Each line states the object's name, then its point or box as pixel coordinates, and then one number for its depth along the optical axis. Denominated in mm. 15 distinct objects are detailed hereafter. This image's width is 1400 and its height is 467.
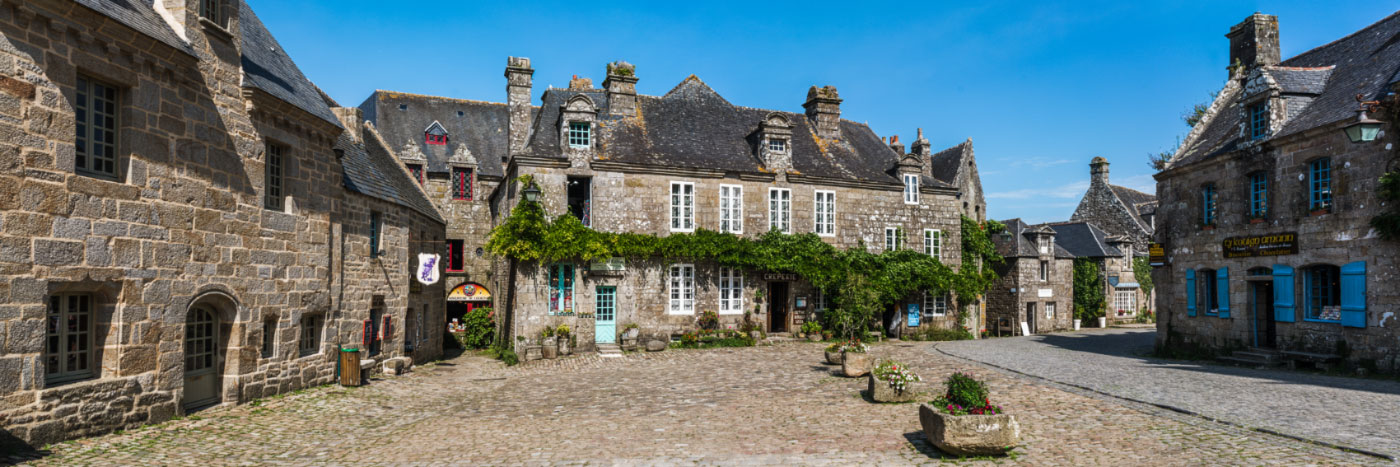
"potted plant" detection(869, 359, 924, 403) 11758
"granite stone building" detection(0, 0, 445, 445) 8336
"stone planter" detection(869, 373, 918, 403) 11750
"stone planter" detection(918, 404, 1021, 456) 8148
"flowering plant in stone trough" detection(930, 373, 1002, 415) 8367
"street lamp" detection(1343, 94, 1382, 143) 12969
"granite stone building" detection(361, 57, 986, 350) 21500
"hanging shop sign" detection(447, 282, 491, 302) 29188
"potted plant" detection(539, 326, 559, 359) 20297
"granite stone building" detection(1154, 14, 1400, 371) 15016
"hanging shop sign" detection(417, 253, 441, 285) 18562
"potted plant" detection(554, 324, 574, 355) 20797
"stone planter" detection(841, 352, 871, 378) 14602
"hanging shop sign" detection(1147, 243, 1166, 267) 20344
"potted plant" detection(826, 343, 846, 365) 16875
